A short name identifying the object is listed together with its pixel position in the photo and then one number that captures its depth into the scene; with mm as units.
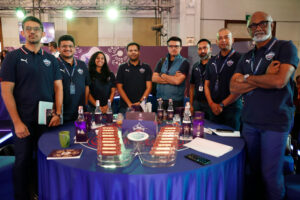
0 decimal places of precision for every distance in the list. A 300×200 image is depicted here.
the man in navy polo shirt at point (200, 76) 2996
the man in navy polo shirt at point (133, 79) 3221
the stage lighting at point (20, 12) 8594
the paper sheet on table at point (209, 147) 1468
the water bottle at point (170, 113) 2135
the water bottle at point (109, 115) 2068
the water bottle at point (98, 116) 2036
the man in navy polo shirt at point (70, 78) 2455
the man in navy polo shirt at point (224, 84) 2609
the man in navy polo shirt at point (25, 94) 1875
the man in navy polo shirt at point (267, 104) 1689
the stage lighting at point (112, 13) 8768
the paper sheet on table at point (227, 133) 1818
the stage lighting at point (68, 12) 8719
